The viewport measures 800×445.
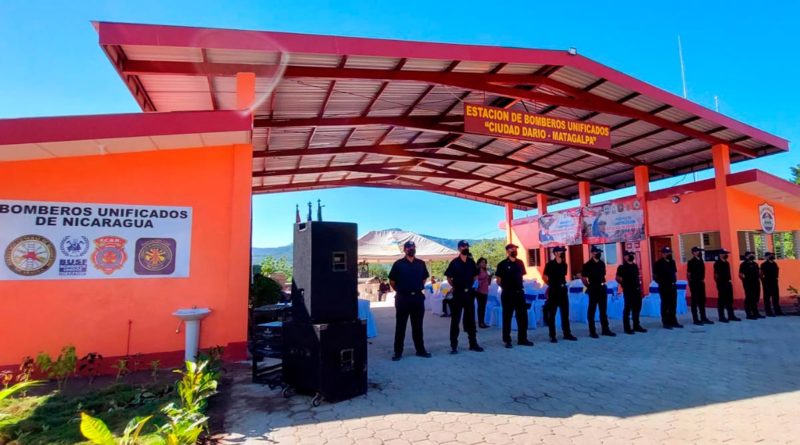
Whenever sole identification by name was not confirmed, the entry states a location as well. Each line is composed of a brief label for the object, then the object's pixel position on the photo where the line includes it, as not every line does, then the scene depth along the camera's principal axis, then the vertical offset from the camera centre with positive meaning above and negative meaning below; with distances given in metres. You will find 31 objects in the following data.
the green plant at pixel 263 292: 8.88 -0.52
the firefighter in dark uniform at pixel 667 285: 8.23 -0.48
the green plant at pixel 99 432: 2.69 -1.01
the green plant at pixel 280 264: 19.95 +0.14
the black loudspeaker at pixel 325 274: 4.34 -0.08
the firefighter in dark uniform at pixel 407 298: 6.04 -0.47
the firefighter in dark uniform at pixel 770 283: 9.94 -0.59
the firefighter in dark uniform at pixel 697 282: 8.72 -0.46
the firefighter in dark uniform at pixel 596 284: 7.53 -0.40
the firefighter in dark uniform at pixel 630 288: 7.86 -0.50
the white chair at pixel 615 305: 9.88 -1.01
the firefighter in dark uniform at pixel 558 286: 7.21 -0.41
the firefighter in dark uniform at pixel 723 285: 9.17 -0.57
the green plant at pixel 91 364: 5.14 -1.11
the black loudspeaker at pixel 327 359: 4.11 -0.90
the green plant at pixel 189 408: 2.86 -1.06
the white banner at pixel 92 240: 5.19 +0.38
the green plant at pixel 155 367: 4.89 -1.12
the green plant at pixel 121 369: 4.83 -1.14
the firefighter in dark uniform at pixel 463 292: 6.54 -0.44
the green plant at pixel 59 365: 4.70 -1.01
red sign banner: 7.64 +2.47
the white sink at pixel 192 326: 5.34 -0.72
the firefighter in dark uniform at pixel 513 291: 6.86 -0.46
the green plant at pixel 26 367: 4.84 -1.07
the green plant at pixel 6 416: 3.42 -1.14
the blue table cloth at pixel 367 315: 8.20 -0.93
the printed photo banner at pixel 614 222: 14.06 +1.30
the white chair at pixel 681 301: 10.81 -1.05
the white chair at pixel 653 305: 10.51 -1.09
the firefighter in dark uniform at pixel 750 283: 9.58 -0.56
